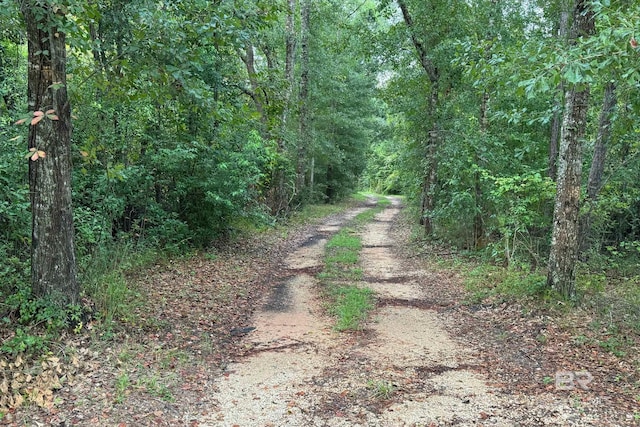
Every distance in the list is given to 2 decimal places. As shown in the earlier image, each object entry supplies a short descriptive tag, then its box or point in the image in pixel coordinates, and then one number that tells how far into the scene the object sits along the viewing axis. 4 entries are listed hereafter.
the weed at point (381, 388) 4.33
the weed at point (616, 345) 5.21
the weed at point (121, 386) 4.06
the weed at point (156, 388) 4.23
